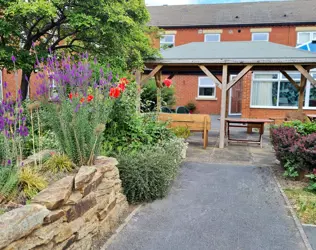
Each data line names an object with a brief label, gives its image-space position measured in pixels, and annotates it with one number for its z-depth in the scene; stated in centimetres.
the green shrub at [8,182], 234
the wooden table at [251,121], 830
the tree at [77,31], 585
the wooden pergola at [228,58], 759
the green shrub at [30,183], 246
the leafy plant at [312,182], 434
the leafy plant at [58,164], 302
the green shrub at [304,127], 569
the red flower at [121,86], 383
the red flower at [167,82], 586
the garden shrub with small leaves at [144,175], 379
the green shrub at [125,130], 468
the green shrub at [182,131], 745
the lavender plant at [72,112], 316
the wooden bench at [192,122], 774
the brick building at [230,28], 1789
